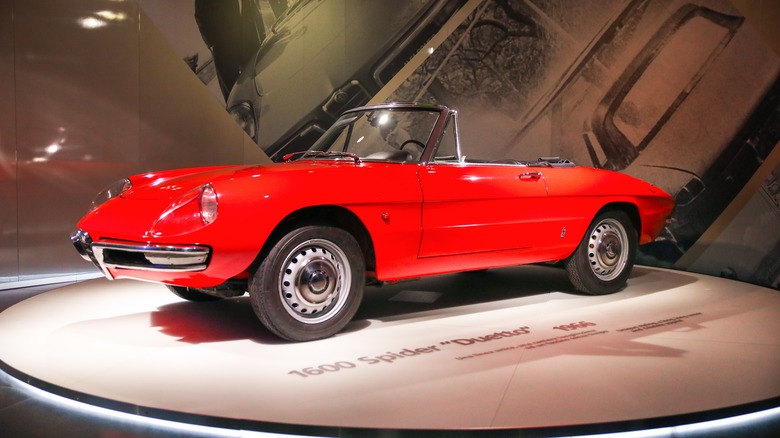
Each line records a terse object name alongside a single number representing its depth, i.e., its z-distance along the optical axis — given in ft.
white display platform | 9.29
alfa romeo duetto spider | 11.71
